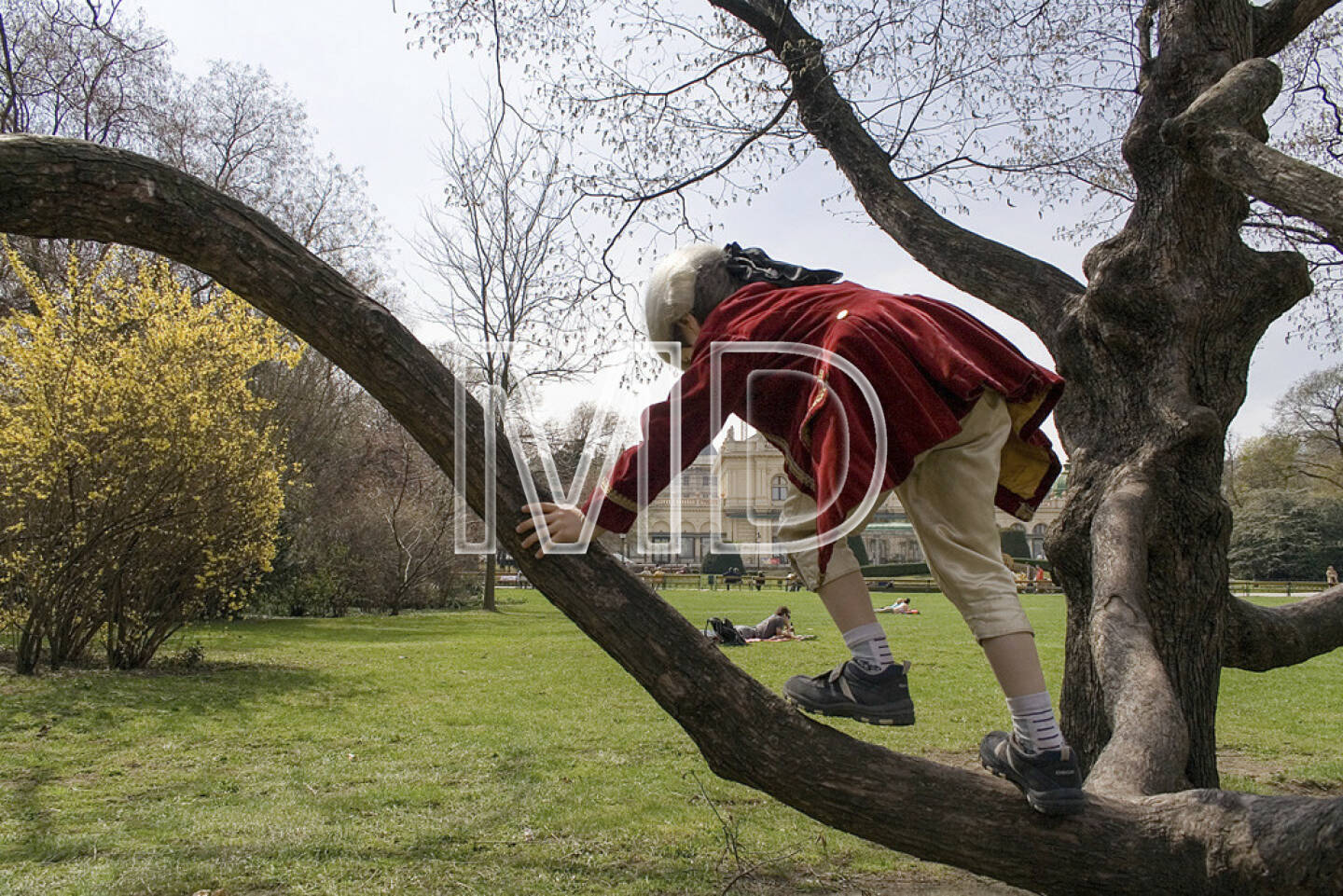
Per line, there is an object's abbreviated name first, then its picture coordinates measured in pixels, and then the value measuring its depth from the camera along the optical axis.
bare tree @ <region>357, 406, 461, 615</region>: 26.53
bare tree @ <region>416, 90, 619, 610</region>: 20.73
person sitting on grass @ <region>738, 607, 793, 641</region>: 15.72
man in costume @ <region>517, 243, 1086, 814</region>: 2.36
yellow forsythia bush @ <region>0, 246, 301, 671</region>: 10.24
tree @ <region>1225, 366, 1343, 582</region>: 42.38
